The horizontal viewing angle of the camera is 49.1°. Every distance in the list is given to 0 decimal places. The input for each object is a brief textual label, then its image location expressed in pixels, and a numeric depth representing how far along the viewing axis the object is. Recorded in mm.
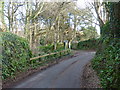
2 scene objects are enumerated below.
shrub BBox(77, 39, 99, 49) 26206
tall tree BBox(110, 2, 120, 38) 6803
